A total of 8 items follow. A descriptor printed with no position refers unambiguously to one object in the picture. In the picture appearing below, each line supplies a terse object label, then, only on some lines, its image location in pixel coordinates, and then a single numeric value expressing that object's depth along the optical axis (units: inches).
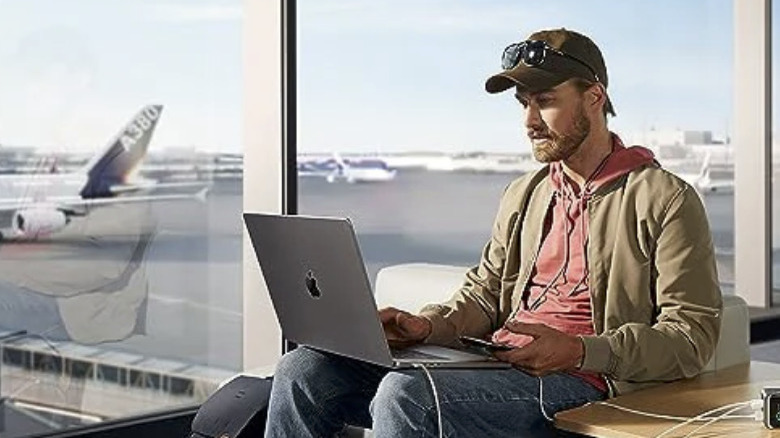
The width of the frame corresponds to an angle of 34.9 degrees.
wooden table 86.1
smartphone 91.8
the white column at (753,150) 223.6
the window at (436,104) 170.6
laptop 90.6
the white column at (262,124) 162.4
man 92.6
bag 115.3
